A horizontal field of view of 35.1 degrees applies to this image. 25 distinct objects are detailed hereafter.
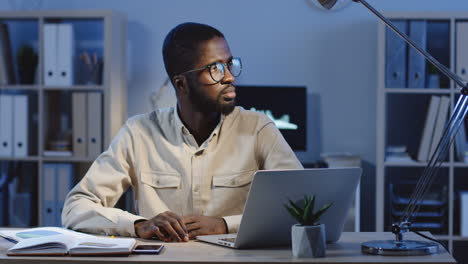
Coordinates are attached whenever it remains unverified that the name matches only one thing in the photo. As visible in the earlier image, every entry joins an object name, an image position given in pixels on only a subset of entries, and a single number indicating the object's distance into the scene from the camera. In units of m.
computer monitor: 4.20
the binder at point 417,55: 4.01
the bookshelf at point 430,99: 3.99
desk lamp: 1.63
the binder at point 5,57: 4.28
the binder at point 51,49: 4.20
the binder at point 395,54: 4.02
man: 2.24
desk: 1.55
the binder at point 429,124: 4.01
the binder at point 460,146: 4.04
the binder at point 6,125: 4.22
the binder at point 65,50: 4.19
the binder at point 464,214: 3.98
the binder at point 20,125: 4.23
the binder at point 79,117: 4.20
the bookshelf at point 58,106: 4.20
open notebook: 1.63
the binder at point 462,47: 3.98
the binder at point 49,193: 4.22
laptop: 1.64
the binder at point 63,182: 4.22
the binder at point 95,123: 4.19
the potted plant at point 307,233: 1.58
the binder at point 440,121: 4.01
